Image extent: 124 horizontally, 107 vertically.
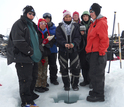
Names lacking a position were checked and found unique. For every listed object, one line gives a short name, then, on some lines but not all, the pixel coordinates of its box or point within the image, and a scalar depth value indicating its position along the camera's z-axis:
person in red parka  2.60
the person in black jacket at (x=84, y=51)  3.48
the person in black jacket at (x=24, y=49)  2.34
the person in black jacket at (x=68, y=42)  3.26
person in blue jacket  3.77
